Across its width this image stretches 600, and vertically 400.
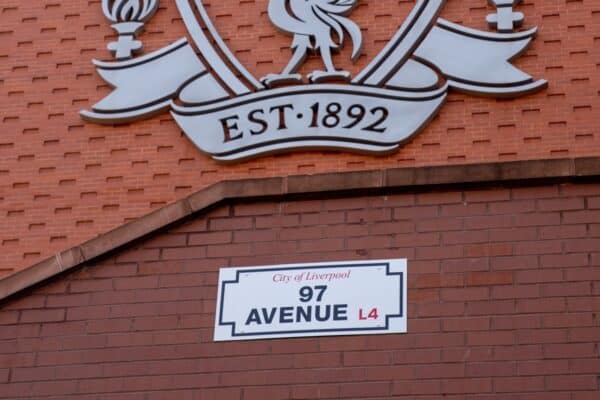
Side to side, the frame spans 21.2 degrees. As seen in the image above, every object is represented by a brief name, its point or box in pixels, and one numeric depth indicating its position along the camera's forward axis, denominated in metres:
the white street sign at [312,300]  14.16
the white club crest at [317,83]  15.29
